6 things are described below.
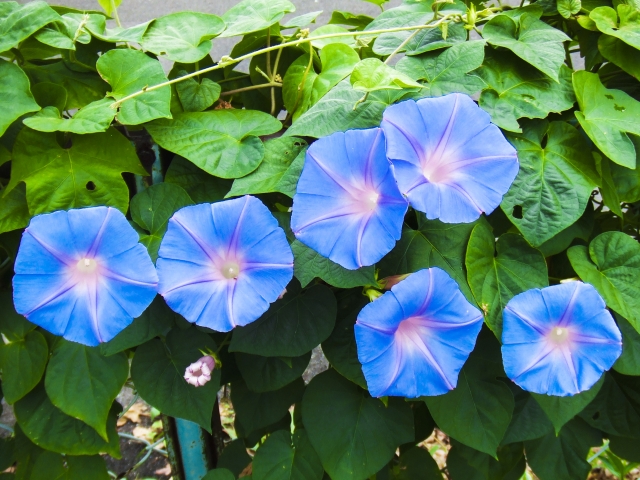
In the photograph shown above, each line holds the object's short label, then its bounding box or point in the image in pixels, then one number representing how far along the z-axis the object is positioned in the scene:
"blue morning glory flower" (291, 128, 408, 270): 0.61
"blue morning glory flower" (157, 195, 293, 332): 0.65
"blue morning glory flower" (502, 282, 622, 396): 0.68
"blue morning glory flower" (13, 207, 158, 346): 0.65
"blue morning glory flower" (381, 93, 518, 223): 0.63
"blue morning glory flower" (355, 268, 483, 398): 0.63
